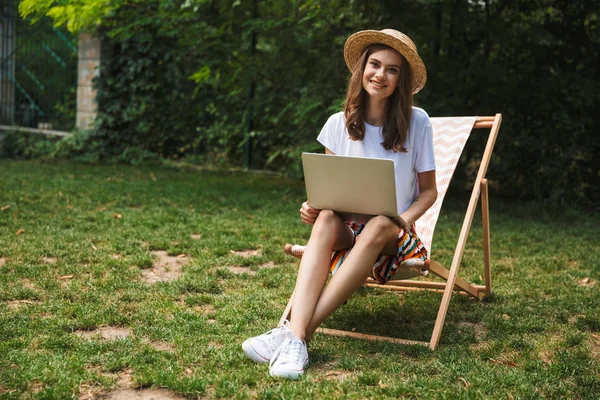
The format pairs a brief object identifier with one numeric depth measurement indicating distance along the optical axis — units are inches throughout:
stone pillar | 442.3
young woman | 119.6
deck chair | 129.8
